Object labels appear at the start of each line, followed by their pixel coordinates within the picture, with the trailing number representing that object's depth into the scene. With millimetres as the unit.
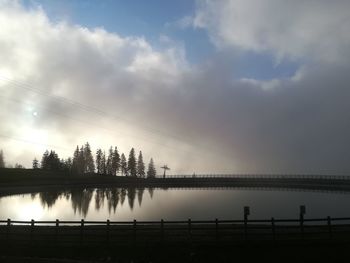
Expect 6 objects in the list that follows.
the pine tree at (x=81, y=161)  187175
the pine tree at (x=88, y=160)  192500
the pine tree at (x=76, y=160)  185250
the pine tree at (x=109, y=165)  196750
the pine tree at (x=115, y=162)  197125
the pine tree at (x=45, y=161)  171900
